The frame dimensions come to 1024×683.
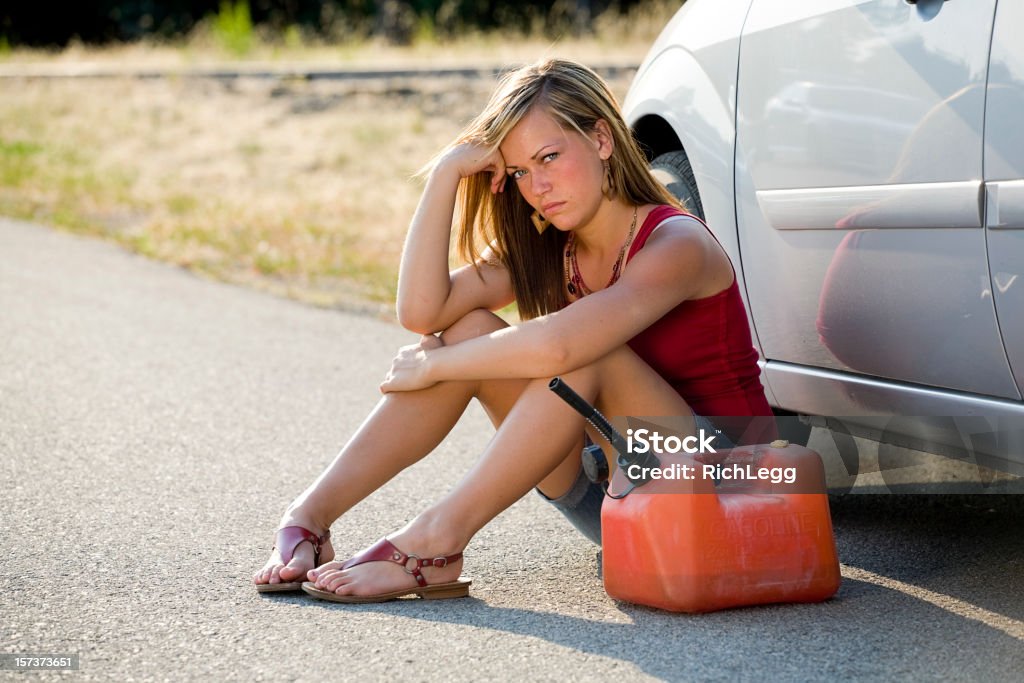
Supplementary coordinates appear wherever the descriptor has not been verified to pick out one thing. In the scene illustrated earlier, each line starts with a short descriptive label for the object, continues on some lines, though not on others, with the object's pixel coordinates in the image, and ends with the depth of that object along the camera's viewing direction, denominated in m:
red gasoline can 5.17
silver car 5.08
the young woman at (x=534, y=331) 5.66
